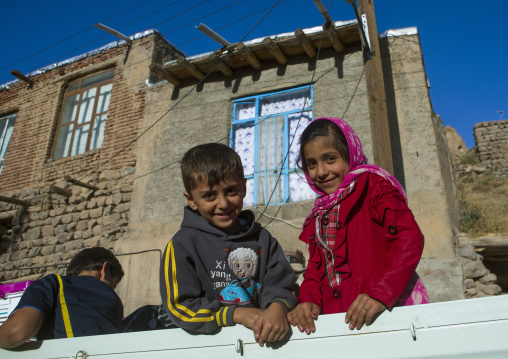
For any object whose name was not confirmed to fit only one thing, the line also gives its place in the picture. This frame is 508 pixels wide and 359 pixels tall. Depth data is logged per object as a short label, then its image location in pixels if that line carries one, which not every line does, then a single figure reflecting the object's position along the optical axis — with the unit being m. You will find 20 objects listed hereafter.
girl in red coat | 1.53
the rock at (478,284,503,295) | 5.27
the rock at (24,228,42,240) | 8.50
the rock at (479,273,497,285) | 5.34
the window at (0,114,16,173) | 10.53
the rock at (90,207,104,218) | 7.96
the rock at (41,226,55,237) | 8.36
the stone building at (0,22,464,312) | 6.07
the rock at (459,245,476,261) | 5.44
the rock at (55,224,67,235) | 8.21
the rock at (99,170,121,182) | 8.12
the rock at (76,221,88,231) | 8.00
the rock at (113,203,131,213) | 7.75
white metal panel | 1.08
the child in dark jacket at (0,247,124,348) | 1.70
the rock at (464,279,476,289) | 5.36
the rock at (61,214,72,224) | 8.24
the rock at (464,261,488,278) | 5.38
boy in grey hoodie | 1.45
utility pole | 4.86
